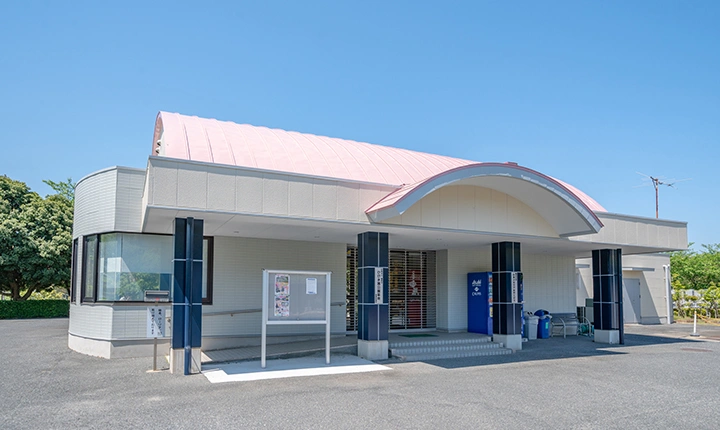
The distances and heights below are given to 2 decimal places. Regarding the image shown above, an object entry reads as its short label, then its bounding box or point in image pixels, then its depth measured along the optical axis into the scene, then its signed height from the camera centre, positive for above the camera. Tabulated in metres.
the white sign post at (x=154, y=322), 12.11 -1.25
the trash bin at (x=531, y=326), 18.66 -2.00
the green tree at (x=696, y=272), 38.00 -0.39
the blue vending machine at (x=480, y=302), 17.64 -1.18
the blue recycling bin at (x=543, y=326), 19.03 -2.04
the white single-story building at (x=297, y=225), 11.46 +0.96
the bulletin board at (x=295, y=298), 11.99 -0.73
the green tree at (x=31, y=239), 27.22 +1.23
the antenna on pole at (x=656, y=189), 41.41 +5.79
